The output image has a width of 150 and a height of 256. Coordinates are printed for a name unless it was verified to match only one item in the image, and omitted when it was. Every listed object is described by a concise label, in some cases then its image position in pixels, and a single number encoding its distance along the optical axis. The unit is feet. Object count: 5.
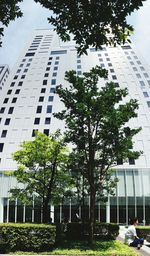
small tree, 67.01
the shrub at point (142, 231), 61.46
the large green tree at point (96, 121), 45.61
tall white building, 116.51
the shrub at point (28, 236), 39.13
